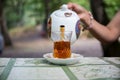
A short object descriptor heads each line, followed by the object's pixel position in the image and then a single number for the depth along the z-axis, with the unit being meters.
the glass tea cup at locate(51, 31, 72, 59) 0.93
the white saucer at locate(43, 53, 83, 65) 0.91
